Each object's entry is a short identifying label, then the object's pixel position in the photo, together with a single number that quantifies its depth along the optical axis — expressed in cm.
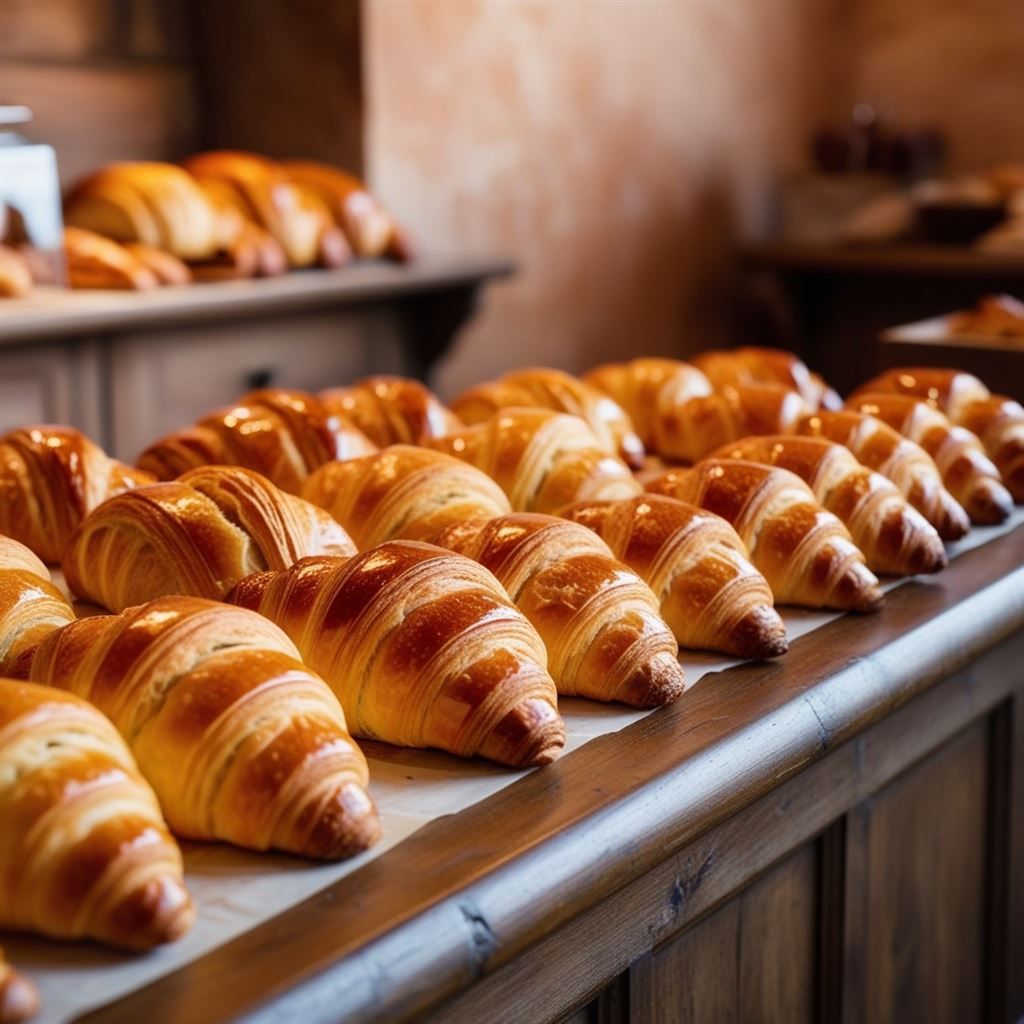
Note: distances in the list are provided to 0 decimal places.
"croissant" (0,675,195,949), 74
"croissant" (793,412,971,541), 150
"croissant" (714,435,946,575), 139
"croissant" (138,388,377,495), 150
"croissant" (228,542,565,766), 96
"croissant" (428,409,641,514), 146
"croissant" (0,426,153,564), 139
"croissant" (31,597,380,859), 84
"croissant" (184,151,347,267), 331
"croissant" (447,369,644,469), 173
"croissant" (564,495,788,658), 118
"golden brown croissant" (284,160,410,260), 346
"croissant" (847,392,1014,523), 161
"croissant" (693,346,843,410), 193
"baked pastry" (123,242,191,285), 307
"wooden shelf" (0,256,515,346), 273
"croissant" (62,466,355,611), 117
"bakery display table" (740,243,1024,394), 422
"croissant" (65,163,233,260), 315
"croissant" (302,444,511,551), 129
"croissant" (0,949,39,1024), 67
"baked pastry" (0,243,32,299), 277
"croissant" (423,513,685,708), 108
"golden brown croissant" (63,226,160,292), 299
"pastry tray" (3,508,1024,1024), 73
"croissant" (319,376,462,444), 166
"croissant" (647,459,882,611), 129
